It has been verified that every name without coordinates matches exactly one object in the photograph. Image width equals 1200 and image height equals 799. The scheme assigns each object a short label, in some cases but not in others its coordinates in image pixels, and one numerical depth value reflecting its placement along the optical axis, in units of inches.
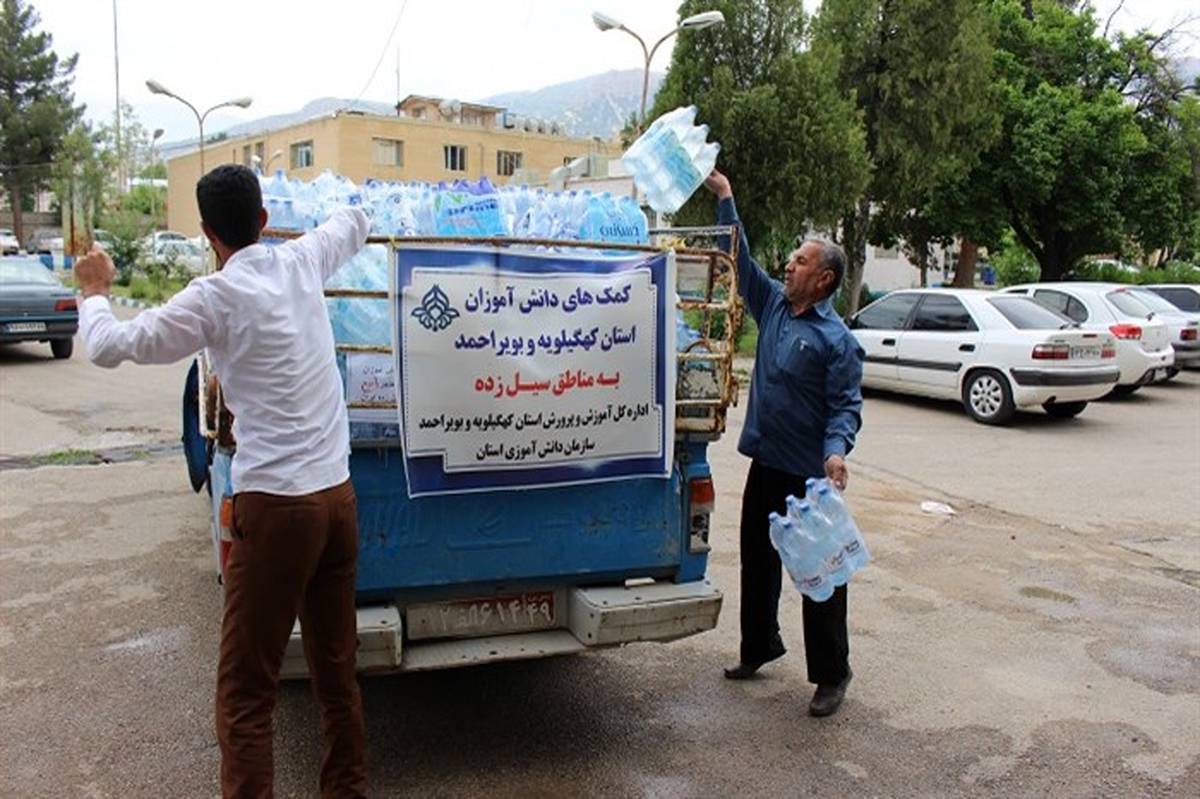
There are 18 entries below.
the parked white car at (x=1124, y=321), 525.0
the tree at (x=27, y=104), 2363.4
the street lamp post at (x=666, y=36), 677.9
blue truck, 132.0
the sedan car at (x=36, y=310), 534.9
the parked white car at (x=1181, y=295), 652.1
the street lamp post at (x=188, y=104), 1043.7
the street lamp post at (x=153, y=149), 1670.8
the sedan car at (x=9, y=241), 1721.2
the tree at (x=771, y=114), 719.7
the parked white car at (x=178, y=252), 1214.4
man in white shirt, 105.9
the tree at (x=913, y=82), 790.5
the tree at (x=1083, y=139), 888.9
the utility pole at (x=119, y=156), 1581.0
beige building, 1945.1
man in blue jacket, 153.9
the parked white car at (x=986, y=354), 439.8
